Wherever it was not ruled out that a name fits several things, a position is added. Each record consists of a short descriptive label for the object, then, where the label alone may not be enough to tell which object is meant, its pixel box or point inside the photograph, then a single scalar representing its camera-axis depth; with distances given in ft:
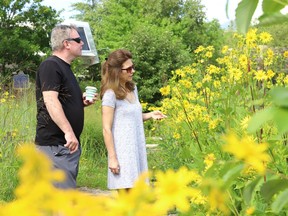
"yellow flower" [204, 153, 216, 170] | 6.35
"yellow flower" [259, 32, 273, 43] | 12.40
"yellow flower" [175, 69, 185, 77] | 17.08
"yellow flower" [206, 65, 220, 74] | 16.67
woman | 13.42
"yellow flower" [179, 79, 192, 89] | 16.56
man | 11.99
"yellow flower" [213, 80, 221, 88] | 15.79
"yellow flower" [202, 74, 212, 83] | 15.55
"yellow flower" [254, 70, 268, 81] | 12.21
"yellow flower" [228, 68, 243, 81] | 12.91
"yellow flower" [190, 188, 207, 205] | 7.29
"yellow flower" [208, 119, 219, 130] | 12.05
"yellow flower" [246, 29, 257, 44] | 11.87
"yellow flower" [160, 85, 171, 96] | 16.25
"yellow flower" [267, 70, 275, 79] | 12.91
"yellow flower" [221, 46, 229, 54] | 15.60
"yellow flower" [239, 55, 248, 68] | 13.36
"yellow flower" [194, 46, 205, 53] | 17.18
